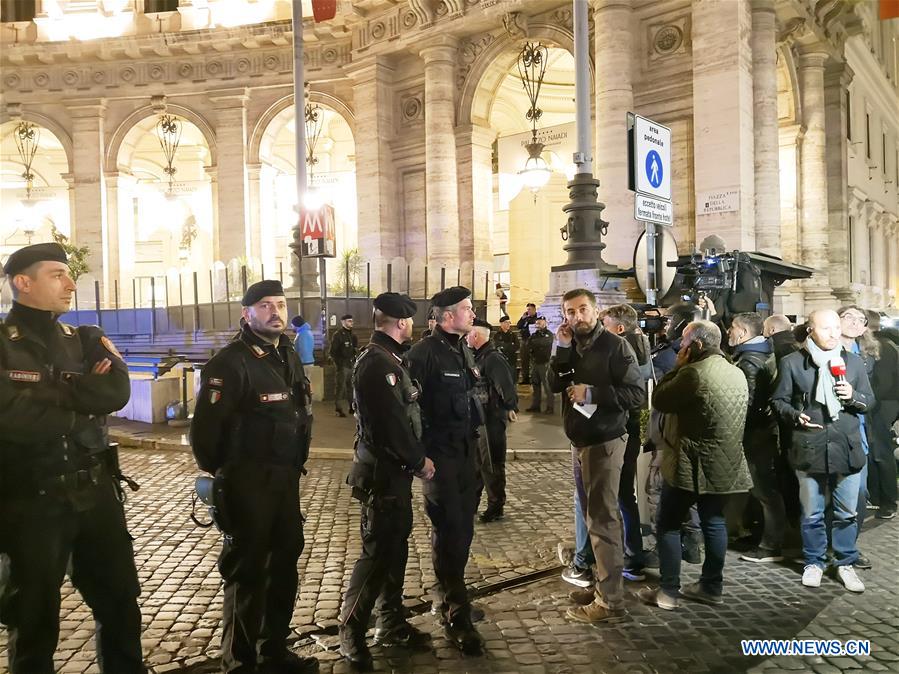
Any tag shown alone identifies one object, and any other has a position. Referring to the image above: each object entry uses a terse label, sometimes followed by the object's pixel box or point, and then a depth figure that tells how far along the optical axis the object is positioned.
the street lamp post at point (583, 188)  11.39
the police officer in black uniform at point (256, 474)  3.67
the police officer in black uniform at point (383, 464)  3.92
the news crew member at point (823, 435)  5.11
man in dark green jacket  4.59
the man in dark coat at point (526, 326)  14.41
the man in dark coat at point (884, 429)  6.81
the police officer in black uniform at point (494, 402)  6.80
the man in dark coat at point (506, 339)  14.15
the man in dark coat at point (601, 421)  4.51
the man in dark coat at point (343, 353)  13.76
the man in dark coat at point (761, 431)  5.54
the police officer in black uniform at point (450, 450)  4.17
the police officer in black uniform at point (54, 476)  3.06
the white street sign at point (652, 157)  5.61
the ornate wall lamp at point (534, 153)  18.81
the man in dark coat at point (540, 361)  13.09
